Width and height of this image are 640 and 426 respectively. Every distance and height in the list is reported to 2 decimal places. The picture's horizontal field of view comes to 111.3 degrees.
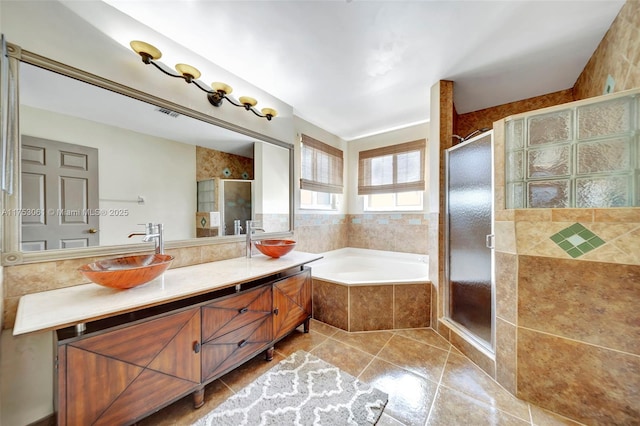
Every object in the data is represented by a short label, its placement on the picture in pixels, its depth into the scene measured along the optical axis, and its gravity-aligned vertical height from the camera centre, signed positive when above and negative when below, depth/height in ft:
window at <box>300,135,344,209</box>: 9.68 +1.83
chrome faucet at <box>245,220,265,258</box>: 6.71 -0.55
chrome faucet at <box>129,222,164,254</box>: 4.76 -0.46
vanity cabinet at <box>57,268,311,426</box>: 2.97 -2.36
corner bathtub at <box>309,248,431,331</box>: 7.06 -2.99
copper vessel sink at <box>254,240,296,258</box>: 6.41 -1.08
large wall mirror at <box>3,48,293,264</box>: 3.65 +0.87
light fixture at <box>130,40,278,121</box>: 4.46 +3.28
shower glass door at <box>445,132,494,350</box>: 5.34 -0.71
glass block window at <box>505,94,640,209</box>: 3.72 +1.05
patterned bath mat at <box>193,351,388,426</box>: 3.96 -3.76
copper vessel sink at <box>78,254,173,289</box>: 3.38 -1.00
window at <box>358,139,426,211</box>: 10.03 +1.76
